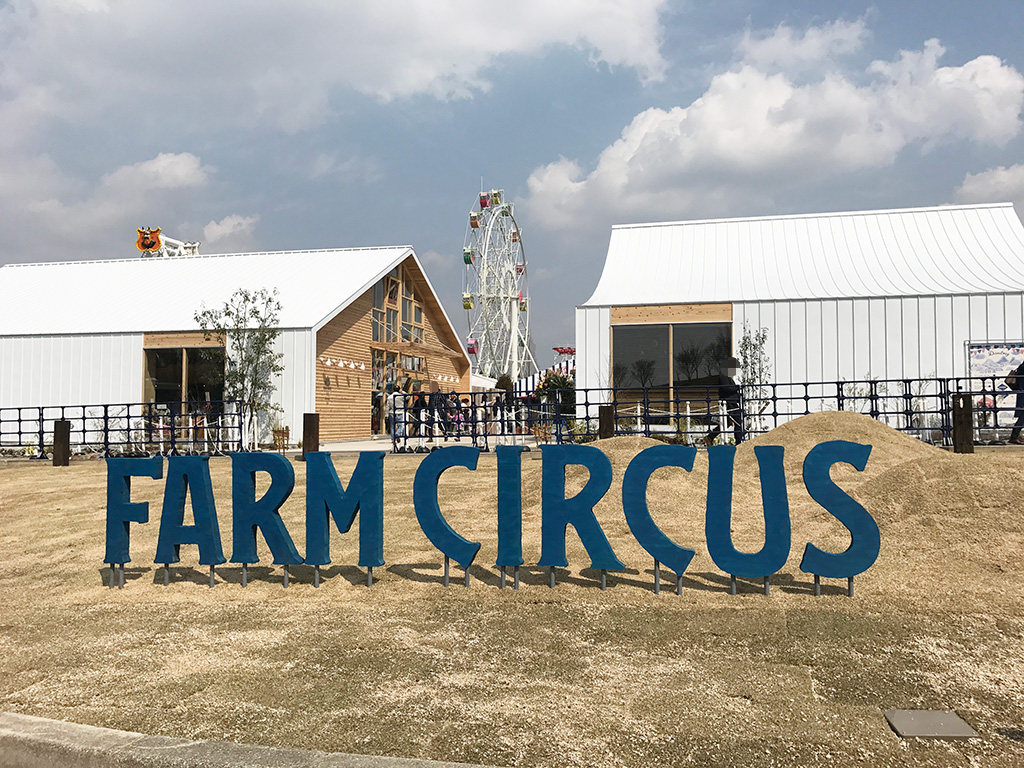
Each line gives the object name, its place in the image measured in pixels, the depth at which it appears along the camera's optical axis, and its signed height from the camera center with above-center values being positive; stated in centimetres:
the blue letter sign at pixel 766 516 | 544 -91
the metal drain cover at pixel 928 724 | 324 -147
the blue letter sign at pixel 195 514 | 612 -99
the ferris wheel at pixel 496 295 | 5159 +674
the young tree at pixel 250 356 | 2256 +113
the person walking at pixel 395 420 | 1706 -64
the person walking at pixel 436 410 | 1710 -39
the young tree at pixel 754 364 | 2092 +75
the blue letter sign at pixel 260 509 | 600 -93
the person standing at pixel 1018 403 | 1448 -30
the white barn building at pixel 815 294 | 2053 +275
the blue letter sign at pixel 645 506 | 559 -85
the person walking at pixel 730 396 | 1689 -13
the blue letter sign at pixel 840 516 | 532 -88
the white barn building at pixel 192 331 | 2430 +211
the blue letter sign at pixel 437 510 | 584 -91
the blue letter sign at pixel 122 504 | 621 -93
